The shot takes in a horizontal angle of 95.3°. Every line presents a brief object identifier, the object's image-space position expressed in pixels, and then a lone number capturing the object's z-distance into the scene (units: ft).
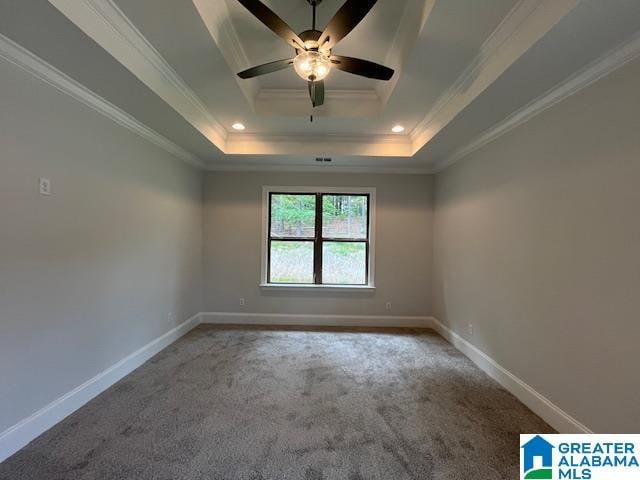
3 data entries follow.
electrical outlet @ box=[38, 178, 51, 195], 6.52
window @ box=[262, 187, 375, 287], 15.31
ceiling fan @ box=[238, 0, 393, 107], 5.12
